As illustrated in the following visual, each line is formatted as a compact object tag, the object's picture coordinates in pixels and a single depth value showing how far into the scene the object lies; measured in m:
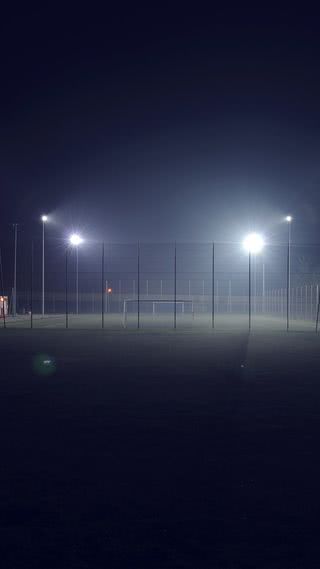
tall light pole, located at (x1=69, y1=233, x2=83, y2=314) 56.88
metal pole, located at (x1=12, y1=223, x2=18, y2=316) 56.08
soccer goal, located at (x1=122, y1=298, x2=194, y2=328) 79.57
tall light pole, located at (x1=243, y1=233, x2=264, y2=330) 42.56
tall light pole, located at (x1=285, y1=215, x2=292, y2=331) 49.83
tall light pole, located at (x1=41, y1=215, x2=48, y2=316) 52.62
